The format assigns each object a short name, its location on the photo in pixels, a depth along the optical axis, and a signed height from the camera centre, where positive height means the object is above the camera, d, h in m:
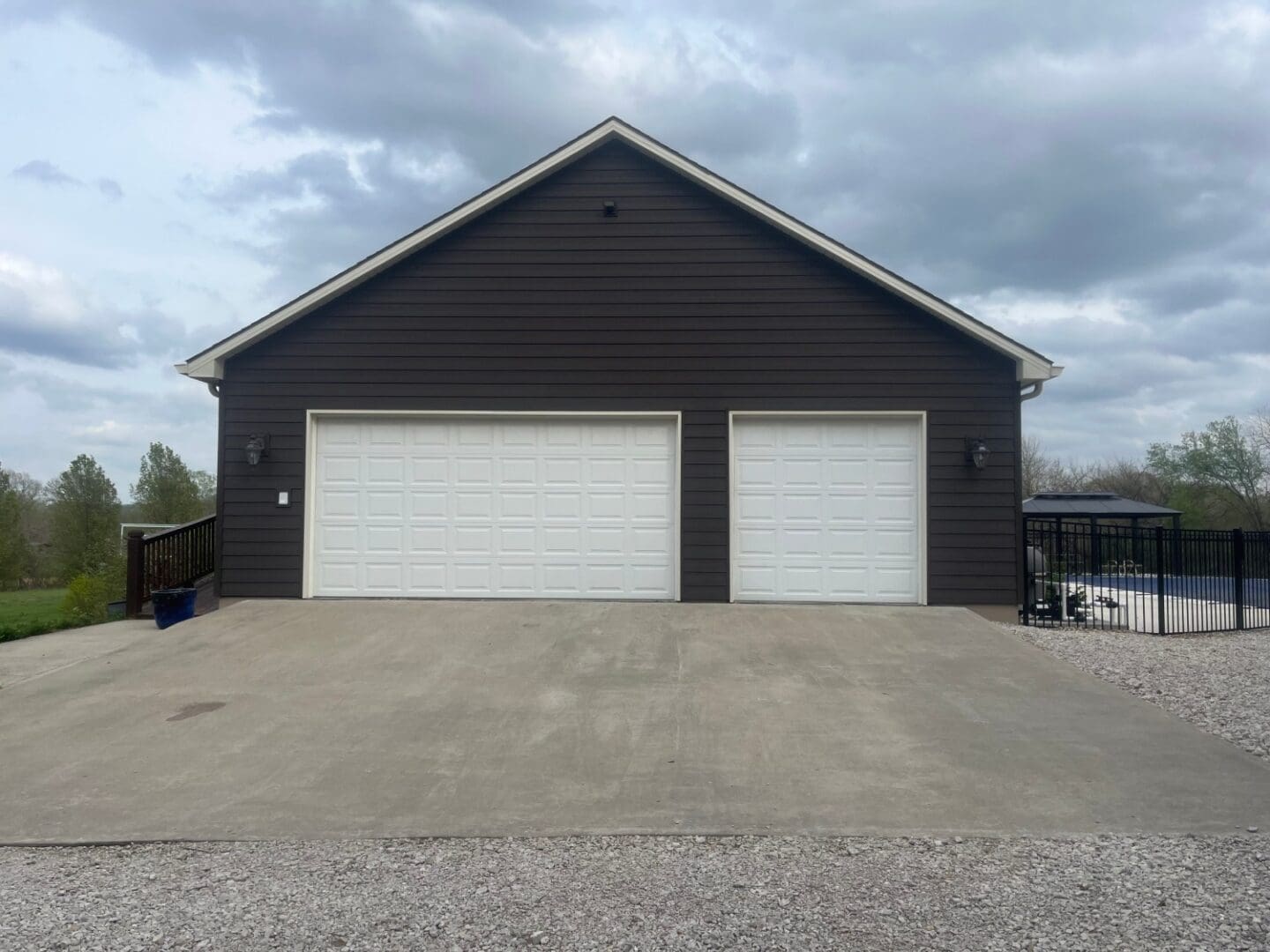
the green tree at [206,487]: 25.69 +0.60
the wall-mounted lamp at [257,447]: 10.68 +0.69
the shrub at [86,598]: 13.06 -1.35
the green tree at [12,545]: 26.50 -1.15
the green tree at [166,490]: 23.11 +0.39
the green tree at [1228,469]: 31.64 +1.40
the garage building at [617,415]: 10.55 +1.07
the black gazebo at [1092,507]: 15.48 +0.04
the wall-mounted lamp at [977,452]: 10.29 +0.63
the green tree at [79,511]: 25.86 -0.17
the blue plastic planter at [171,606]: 9.98 -1.10
